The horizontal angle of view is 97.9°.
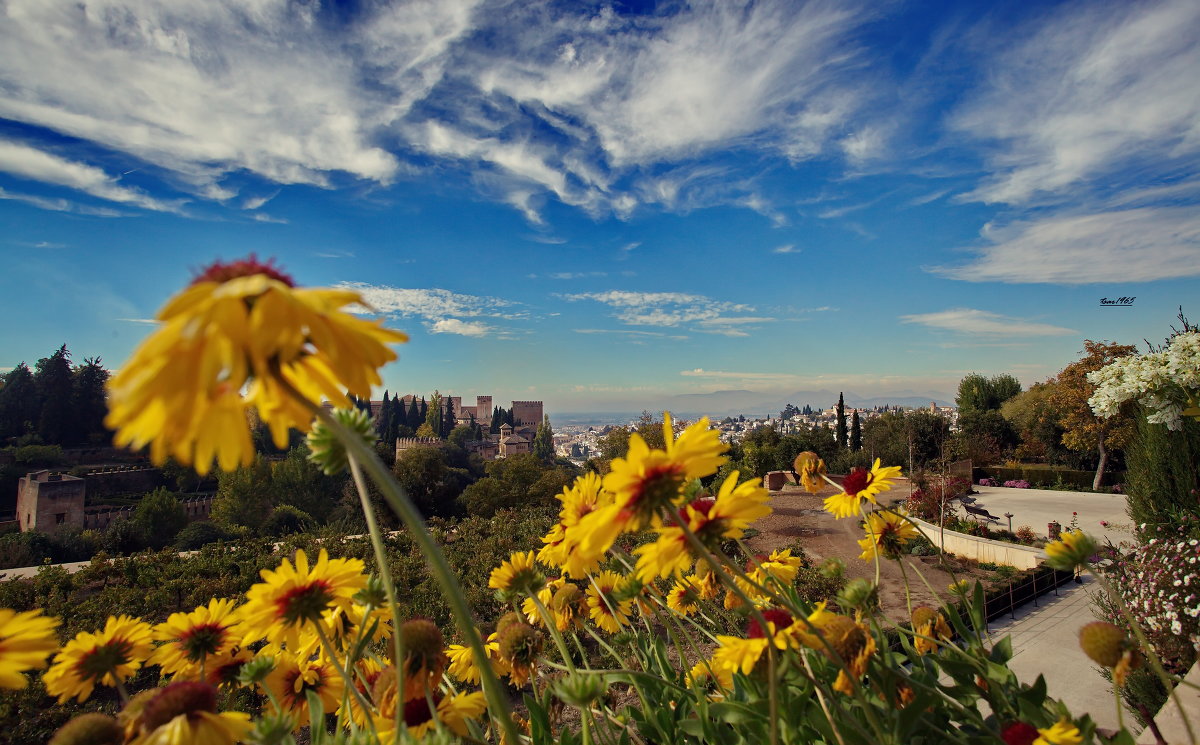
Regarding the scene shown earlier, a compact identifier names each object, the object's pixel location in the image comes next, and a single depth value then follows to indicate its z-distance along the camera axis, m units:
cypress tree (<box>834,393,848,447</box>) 34.81
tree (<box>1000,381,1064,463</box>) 24.88
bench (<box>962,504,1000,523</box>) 12.54
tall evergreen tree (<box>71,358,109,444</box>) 35.72
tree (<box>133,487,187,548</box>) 18.02
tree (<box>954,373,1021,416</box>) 33.84
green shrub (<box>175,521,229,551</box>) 14.63
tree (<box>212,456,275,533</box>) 23.95
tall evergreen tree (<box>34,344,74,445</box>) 34.41
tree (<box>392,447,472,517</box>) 20.95
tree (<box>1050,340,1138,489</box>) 17.34
